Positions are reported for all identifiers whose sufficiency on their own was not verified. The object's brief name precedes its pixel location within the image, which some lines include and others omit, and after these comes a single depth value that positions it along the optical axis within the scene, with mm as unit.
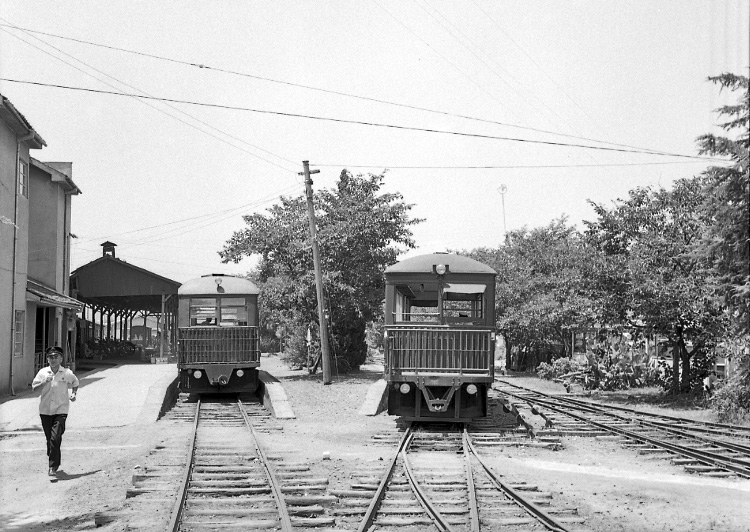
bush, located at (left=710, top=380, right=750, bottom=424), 17203
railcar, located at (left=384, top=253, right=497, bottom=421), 14953
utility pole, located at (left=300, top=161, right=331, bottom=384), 25297
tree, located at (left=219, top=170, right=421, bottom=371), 27906
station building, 21453
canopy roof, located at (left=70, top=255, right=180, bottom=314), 38406
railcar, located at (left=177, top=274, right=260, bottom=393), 20953
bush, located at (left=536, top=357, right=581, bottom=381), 31872
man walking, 10742
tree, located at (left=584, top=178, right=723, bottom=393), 19312
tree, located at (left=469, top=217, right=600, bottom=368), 31994
